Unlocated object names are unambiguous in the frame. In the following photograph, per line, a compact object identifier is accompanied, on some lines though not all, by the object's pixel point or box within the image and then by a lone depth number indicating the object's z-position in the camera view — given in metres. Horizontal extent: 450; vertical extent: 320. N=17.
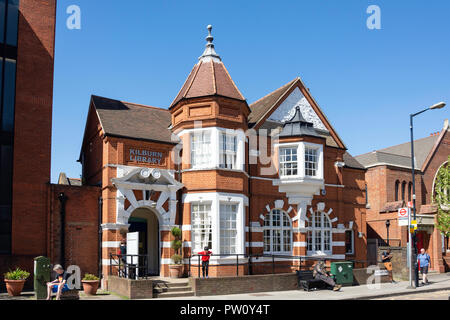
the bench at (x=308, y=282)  20.70
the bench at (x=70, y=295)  14.13
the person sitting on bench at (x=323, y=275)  20.62
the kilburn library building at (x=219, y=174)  21.61
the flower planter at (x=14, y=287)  17.42
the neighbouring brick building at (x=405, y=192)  33.38
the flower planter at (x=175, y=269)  21.09
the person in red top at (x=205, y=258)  20.40
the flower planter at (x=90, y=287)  18.09
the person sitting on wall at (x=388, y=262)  25.00
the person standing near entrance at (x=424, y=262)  23.38
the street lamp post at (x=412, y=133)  21.22
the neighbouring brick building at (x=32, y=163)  20.11
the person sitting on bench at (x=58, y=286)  13.90
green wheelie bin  22.17
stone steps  18.39
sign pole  21.36
